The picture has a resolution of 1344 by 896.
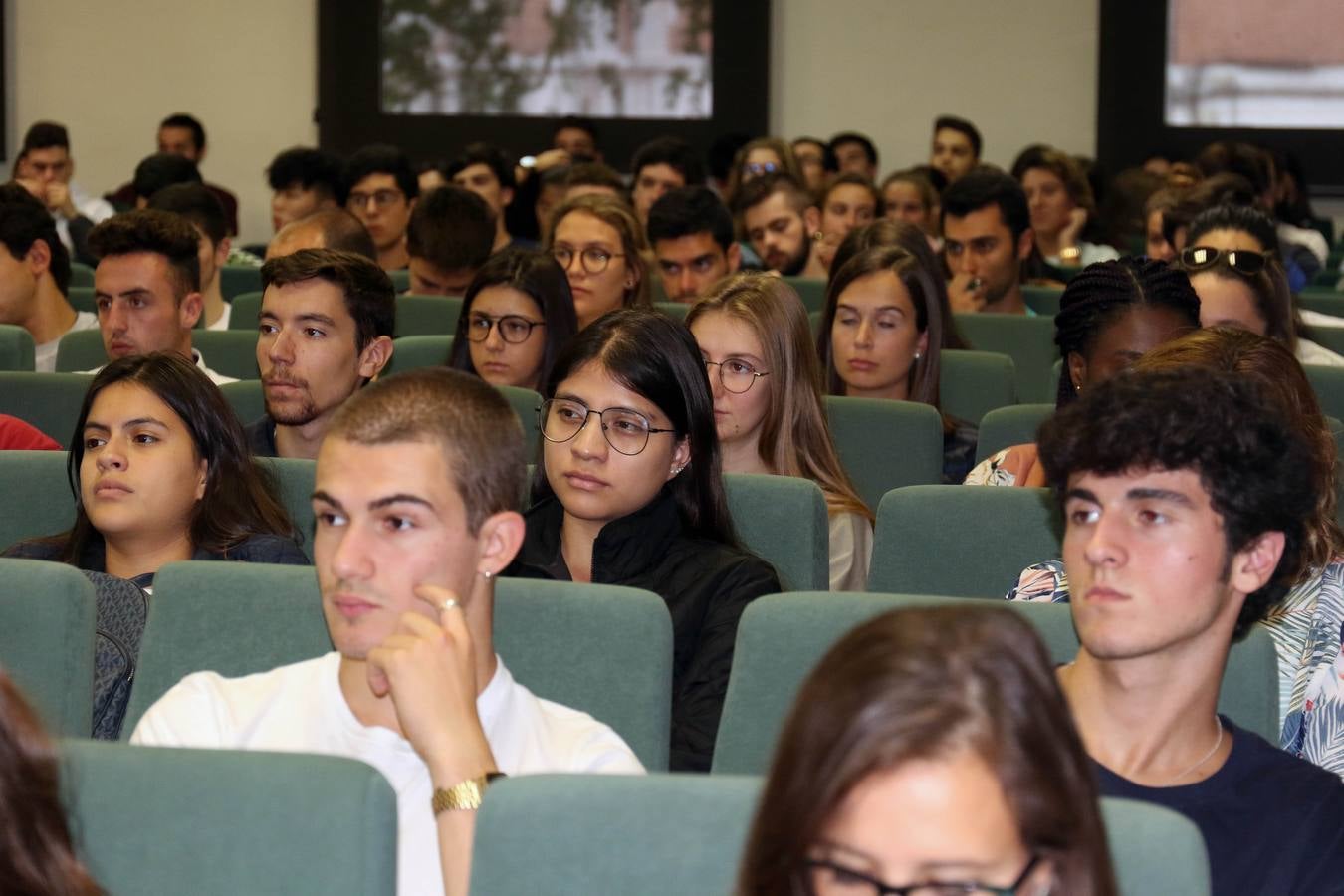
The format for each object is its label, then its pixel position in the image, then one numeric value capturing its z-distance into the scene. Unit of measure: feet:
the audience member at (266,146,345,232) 24.99
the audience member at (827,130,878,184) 33.14
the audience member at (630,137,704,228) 25.71
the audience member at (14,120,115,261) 27.12
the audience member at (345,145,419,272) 23.81
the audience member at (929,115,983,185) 32.24
